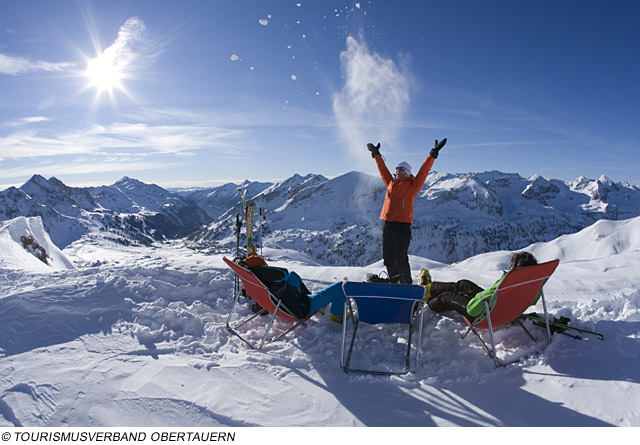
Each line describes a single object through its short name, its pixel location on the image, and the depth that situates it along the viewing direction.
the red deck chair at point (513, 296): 4.07
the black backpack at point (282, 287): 5.25
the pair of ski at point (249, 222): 8.66
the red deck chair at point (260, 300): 5.03
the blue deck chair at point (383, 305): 4.20
